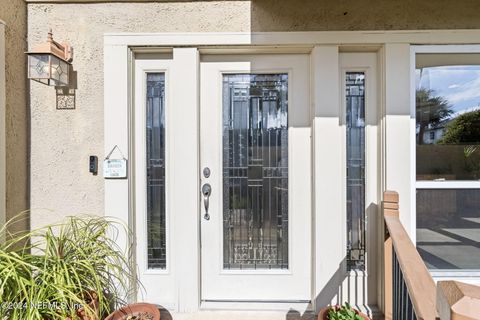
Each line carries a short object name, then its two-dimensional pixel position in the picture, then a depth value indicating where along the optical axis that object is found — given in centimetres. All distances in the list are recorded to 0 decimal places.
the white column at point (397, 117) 234
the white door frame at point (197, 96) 234
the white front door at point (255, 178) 249
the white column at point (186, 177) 240
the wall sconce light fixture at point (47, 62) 217
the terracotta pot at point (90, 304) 190
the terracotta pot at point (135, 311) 216
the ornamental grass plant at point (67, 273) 169
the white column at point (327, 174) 236
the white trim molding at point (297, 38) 233
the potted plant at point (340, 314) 197
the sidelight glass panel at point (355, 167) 248
